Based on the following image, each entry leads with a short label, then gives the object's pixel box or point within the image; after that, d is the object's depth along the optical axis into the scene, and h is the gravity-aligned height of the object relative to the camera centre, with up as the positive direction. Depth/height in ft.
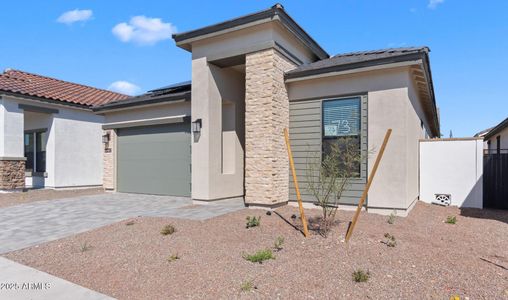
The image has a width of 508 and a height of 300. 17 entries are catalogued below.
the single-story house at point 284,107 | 25.44 +4.12
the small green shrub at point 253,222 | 20.86 -4.96
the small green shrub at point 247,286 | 12.34 -5.57
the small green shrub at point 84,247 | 17.42 -5.71
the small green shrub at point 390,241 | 17.08 -5.18
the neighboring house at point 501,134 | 48.29 +3.29
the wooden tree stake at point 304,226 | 18.68 -4.62
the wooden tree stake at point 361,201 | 17.57 -2.91
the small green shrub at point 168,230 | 19.70 -5.22
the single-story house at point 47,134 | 43.06 +2.33
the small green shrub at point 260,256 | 15.15 -5.33
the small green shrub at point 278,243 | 16.85 -5.24
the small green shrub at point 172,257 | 15.60 -5.55
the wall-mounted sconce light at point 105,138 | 44.11 +1.59
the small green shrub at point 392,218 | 22.41 -5.09
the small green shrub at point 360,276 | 12.89 -5.32
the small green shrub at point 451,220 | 23.85 -5.35
